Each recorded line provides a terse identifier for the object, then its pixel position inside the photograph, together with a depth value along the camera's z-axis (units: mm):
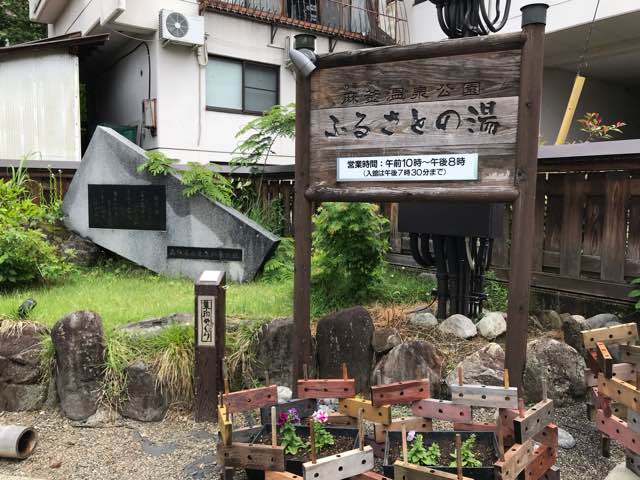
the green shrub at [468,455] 3062
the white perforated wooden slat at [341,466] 2793
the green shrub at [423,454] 3137
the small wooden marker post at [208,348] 4551
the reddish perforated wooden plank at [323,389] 3623
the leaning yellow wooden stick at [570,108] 7828
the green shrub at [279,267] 7477
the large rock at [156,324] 4975
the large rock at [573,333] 4707
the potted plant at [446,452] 2959
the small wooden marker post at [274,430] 3017
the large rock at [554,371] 4414
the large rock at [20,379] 4809
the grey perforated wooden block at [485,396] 3160
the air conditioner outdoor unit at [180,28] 11992
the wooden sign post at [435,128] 3330
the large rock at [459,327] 5035
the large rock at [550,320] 5363
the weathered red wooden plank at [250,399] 3479
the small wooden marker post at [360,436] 2939
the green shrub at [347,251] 5754
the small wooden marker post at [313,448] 2801
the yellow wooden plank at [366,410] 3499
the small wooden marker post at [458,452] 2600
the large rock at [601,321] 4900
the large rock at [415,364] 4465
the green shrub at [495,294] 5982
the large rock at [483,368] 4344
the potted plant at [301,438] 3362
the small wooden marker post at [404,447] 2828
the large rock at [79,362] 4625
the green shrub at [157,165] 7921
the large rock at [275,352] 4898
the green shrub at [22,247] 6605
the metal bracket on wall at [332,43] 14352
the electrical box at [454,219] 4961
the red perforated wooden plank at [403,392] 3443
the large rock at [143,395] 4633
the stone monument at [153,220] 7699
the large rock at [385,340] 4668
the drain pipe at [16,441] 3939
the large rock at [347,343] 4656
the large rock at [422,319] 5297
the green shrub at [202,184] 7836
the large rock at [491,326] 5027
